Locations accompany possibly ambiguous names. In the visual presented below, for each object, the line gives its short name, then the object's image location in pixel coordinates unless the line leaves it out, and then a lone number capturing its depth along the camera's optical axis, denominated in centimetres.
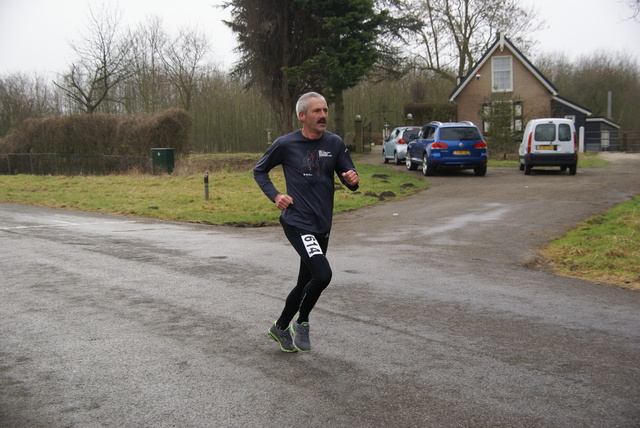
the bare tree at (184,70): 5012
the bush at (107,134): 2922
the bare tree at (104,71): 4294
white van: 2283
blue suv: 2291
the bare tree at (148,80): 4866
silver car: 2951
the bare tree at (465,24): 4578
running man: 477
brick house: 4084
